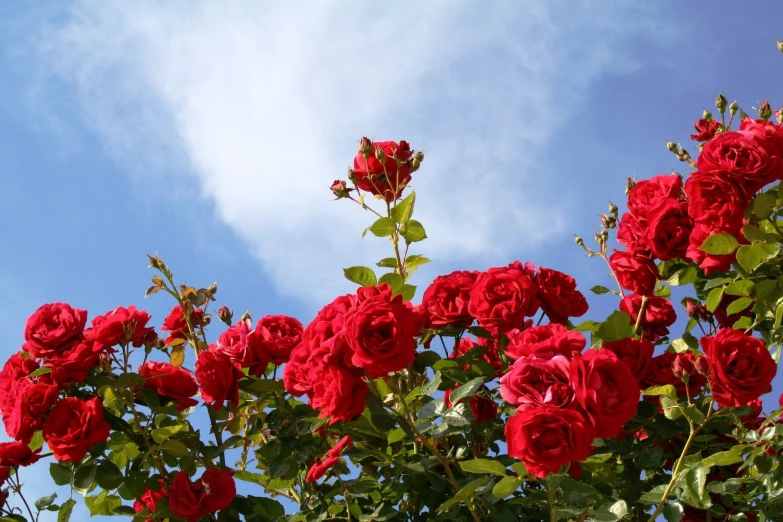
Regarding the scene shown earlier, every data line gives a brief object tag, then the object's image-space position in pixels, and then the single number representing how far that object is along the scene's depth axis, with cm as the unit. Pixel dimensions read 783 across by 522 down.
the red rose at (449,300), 270
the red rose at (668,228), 276
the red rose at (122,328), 288
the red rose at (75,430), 274
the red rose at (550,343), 196
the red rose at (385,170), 305
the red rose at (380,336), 206
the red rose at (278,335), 280
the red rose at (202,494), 275
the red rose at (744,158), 255
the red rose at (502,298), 255
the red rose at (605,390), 179
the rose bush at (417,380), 222
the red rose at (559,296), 274
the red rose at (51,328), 290
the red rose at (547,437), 177
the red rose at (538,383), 182
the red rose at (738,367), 216
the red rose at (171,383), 304
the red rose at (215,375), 277
